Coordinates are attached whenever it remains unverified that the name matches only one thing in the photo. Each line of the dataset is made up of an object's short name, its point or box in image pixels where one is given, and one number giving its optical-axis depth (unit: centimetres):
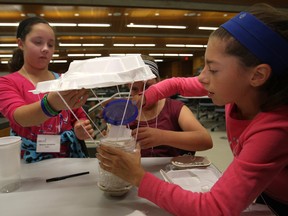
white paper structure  60
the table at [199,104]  564
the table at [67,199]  70
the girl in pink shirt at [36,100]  106
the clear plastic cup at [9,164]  81
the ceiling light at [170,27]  590
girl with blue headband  57
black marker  91
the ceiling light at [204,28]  621
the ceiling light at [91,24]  538
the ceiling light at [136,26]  551
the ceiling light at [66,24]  520
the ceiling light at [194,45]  771
